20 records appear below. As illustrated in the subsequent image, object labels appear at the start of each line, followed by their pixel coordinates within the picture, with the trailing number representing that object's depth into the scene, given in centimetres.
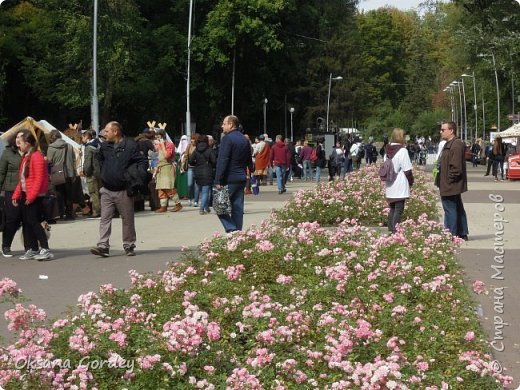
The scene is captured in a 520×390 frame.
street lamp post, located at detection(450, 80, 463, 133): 11231
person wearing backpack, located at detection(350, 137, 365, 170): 4997
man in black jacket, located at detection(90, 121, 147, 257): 1392
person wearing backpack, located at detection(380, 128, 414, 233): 1491
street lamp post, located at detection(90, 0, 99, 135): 3975
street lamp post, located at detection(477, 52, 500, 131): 4033
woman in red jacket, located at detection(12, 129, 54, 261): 1395
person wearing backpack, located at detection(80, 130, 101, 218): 2081
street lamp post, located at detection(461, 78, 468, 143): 11142
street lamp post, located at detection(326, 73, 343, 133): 8659
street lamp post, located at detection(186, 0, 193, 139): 5400
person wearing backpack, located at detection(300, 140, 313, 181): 4228
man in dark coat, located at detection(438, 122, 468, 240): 1500
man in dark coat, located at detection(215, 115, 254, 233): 1324
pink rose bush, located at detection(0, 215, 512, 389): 532
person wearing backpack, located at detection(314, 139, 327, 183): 4028
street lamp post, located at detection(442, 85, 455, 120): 12575
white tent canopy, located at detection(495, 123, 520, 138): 4618
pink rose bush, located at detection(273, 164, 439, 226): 1777
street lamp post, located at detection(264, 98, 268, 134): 6183
